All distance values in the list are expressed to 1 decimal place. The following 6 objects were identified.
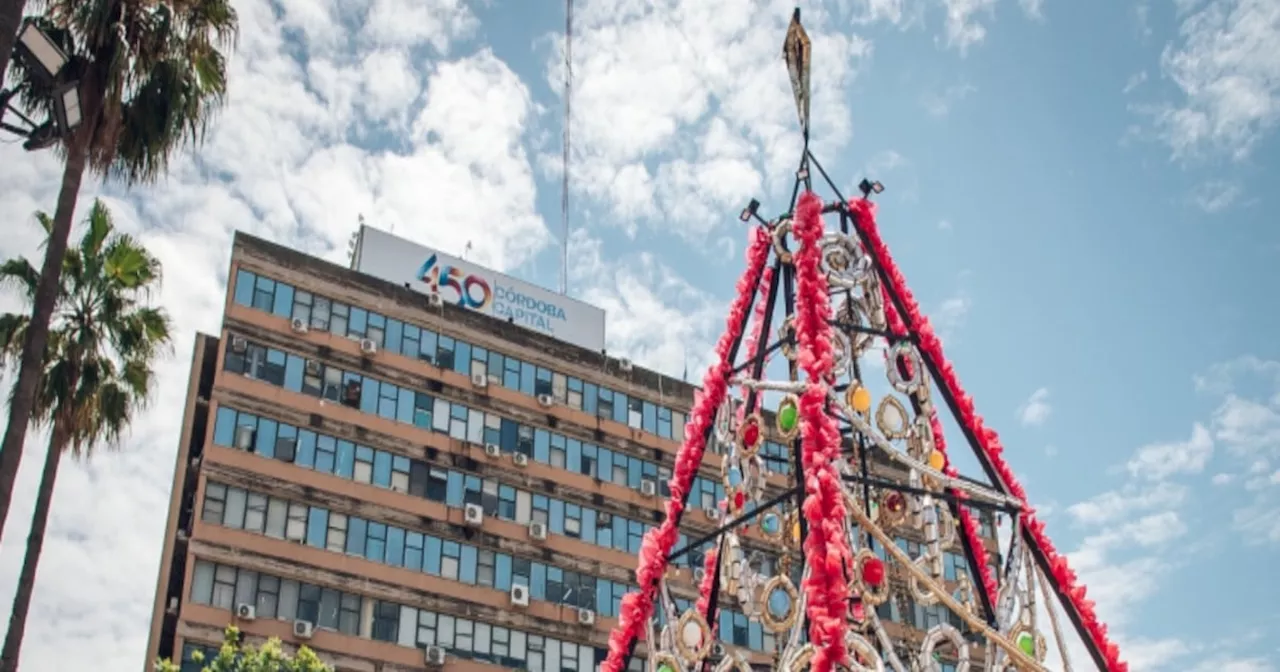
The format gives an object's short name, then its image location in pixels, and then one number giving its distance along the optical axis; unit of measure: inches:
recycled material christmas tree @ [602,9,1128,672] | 585.3
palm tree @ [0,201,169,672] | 906.1
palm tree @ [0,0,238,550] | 682.2
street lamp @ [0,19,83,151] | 504.1
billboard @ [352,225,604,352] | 1910.7
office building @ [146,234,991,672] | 1590.8
